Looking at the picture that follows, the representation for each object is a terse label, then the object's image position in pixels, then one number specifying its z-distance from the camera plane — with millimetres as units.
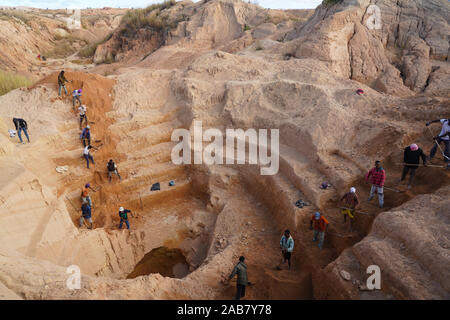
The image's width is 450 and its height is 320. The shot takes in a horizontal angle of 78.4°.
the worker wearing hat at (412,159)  6262
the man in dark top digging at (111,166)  9031
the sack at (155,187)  9484
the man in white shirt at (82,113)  9788
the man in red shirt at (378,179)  6265
